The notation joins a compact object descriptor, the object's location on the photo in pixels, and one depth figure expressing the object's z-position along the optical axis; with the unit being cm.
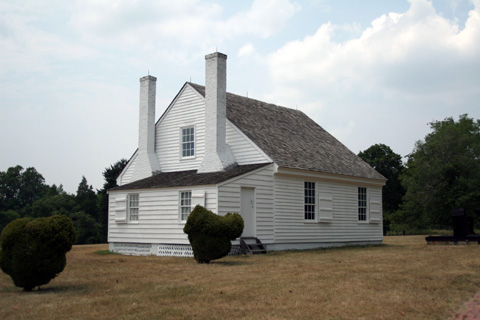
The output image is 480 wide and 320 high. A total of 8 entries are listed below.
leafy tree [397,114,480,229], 3300
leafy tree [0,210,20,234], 6612
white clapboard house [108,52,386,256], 2106
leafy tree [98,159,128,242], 5238
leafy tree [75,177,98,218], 6103
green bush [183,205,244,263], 1609
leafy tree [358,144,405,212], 6384
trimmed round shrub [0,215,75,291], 1091
